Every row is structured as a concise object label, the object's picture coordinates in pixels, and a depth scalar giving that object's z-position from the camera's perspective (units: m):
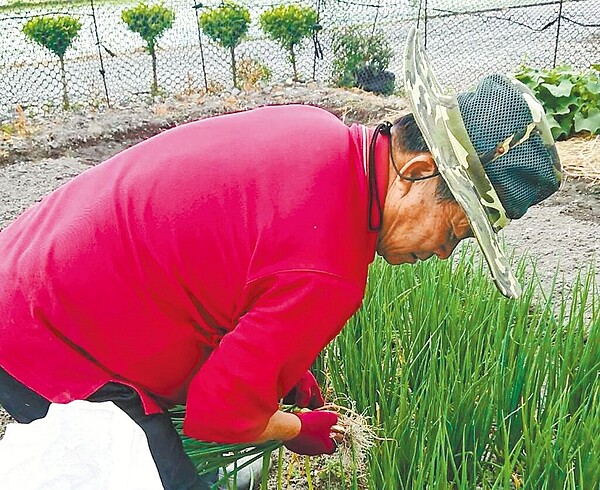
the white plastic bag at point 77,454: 0.79
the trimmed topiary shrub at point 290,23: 6.25
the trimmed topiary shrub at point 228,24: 6.16
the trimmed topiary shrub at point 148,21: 6.25
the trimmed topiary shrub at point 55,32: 5.80
